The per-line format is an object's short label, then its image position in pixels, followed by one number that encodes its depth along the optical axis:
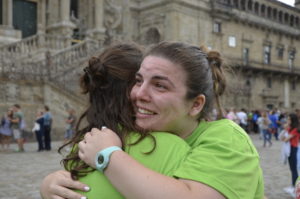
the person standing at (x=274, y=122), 23.53
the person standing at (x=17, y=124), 15.16
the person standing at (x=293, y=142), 8.48
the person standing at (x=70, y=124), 16.51
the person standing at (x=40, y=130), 15.47
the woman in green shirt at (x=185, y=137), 1.72
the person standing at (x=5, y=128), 15.30
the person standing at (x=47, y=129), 15.80
